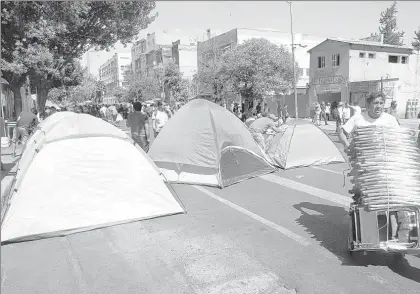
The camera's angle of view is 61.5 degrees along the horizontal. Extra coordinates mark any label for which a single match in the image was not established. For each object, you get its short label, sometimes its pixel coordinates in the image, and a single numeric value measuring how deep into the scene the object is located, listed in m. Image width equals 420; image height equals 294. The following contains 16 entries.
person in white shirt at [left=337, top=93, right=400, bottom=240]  4.21
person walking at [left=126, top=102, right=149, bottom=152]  9.00
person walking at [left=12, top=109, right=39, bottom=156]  11.96
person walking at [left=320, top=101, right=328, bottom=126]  21.94
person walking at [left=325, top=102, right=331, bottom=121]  25.20
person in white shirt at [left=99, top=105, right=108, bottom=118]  26.39
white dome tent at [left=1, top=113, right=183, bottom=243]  4.82
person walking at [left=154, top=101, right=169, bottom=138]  10.66
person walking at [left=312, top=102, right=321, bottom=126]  21.67
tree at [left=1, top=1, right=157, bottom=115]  13.52
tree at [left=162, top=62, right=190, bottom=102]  44.97
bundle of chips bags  3.46
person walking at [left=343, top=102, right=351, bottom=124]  14.90
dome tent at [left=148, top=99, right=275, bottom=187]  7.45
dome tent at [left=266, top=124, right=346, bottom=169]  8.95
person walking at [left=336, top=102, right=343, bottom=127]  15.06
